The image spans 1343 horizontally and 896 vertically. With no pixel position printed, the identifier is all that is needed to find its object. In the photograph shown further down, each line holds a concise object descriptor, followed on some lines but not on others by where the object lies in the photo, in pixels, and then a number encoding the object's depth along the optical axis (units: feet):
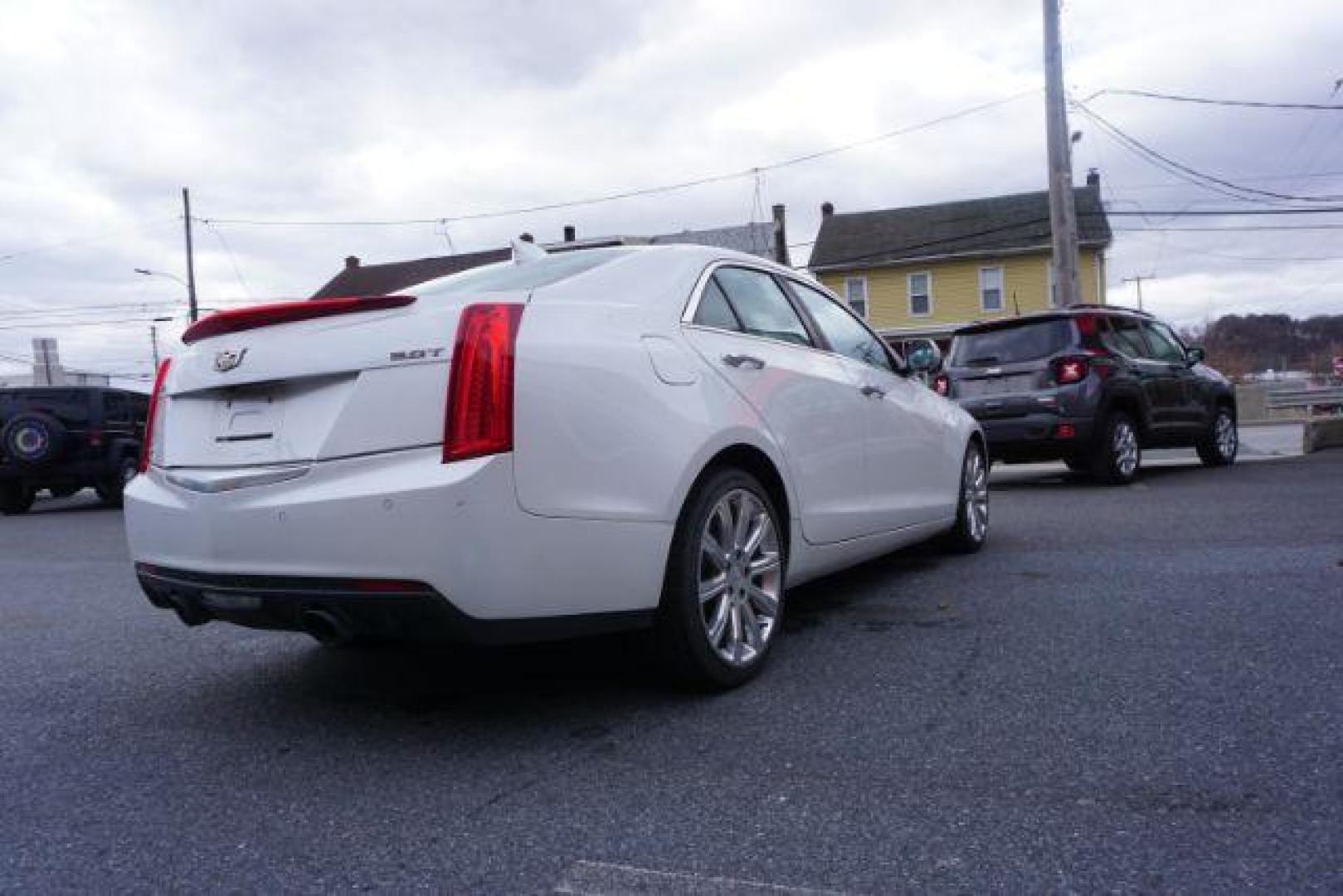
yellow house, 111.55
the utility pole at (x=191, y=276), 118.21
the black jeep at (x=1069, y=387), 30.53
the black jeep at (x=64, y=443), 44.11
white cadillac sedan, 9.39
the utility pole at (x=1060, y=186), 53.67
